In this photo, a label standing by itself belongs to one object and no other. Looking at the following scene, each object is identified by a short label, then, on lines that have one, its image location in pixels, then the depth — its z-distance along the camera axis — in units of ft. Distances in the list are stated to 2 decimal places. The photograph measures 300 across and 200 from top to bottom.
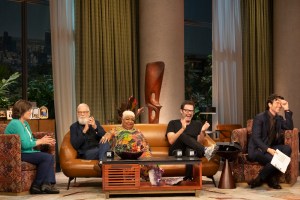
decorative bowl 20.61
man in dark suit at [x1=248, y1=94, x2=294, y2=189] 22.58
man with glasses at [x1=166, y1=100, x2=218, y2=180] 22.80
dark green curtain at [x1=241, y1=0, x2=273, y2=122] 41.81
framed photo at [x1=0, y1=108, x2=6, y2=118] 28.99
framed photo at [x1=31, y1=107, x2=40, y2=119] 30.22
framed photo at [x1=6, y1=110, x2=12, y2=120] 29.12
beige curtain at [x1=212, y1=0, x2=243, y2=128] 40.22
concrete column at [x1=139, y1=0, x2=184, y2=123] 35.35
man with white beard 23.70
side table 22.71
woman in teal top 21.89
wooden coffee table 20.31
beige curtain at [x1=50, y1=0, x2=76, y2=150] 32.94
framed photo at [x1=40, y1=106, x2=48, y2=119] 30.53
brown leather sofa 22.93
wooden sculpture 31.73
